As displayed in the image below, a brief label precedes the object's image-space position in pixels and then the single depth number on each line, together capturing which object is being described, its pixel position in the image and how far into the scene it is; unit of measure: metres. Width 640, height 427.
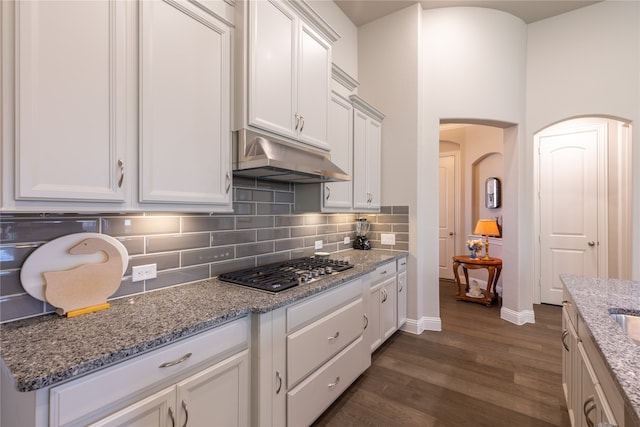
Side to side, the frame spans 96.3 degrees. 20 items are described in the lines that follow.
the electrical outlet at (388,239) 3.36
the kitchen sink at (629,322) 1.37
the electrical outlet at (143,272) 1.46
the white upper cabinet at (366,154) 2.93
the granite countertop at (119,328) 0.83
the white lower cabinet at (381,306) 2.51
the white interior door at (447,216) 5.65
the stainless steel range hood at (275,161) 1.60
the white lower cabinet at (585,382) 0.95
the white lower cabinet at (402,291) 3.10
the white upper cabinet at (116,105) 0.94
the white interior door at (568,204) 3.96
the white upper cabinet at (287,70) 1.65
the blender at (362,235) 3.35
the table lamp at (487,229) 4.24
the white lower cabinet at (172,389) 0.86
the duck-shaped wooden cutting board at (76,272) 1.16
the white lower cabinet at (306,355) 1.40
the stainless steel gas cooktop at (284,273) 1.64
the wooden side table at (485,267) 4.09
